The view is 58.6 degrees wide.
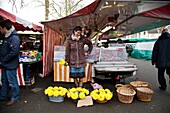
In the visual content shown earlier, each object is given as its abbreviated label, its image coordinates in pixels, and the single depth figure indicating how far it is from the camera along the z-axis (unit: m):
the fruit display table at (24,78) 4.43
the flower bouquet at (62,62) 5.16
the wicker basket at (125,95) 3.56
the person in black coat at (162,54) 4.31
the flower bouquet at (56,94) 3.59
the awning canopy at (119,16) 3.82
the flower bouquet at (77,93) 3.54
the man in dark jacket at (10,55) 3.21
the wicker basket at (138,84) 4.20
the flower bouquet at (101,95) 3.50
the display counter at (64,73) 5.19
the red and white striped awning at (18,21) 3.43
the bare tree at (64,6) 15.91
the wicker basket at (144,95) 3.65
